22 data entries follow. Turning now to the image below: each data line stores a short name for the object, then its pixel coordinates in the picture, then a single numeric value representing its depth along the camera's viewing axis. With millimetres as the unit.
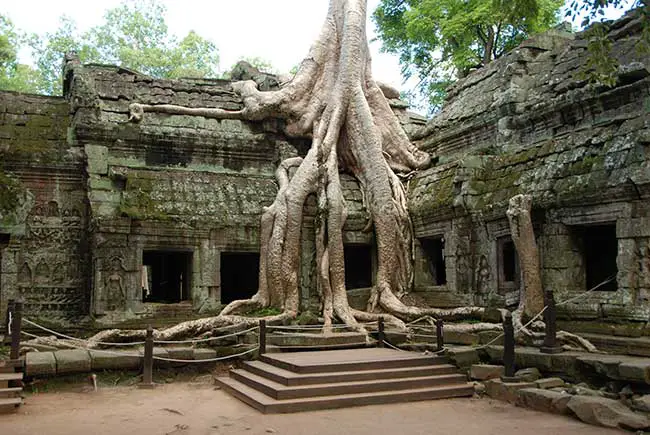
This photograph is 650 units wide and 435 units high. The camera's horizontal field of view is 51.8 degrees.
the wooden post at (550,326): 7457
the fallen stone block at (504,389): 7016
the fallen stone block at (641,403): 5676
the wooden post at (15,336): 7562
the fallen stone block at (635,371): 6022
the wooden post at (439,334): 8508
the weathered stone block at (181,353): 8617
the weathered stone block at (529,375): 7273
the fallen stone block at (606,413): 5574
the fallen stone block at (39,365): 7688
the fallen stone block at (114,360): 8180
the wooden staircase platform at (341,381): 7055
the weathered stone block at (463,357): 8211
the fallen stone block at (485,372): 7862
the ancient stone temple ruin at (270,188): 8648
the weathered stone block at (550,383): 6922
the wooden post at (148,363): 8127
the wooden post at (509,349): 7332
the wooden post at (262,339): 9039
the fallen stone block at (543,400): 6336
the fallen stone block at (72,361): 7902
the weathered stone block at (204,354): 8820
